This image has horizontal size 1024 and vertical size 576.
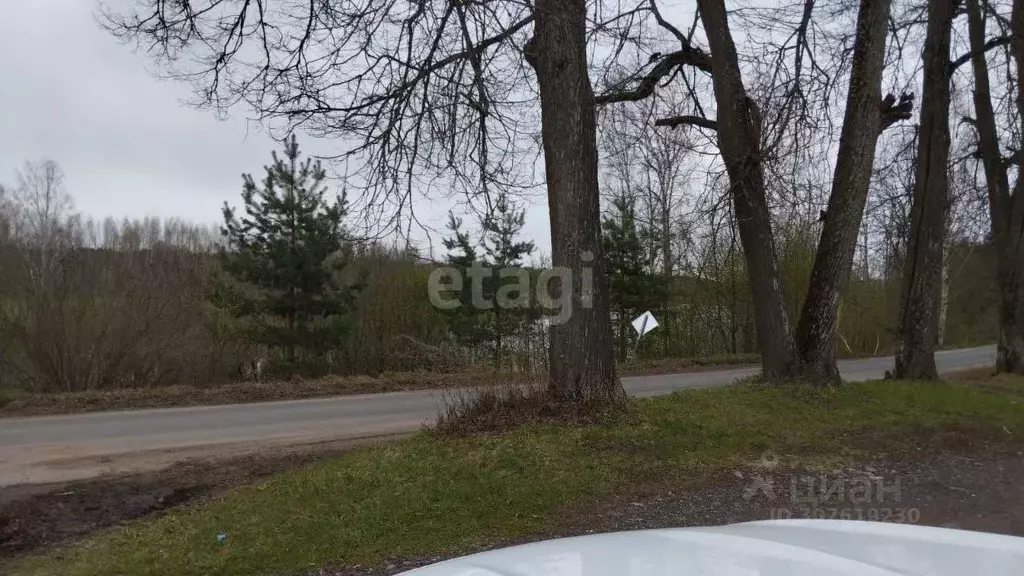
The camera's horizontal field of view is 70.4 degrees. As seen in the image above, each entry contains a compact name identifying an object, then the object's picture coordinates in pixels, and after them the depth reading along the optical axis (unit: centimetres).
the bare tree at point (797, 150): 1091
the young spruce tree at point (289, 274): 2211
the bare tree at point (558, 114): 816
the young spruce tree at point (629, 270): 3030
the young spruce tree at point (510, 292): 2425
